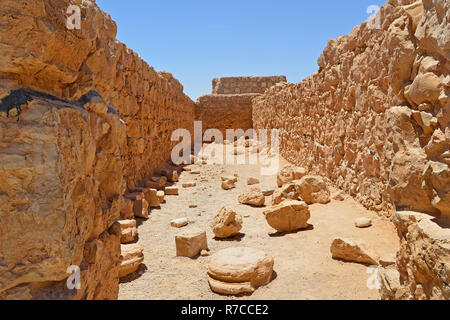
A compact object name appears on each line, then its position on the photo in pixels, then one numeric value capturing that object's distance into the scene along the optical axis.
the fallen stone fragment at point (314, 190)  5.22
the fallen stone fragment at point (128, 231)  4.06
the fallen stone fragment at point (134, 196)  5.23
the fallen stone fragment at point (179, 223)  4.90
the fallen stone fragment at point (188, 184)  7.60
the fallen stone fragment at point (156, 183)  6.66
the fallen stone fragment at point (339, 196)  5.11
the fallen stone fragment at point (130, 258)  3.22
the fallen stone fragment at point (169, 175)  7.90
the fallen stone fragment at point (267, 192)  6.52
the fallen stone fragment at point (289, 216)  4.32
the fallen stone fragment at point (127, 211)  4.77
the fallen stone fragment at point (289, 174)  6.65
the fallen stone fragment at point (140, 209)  5.15
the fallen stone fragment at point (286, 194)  5.44
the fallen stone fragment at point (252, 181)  7.58
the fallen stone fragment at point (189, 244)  3.75
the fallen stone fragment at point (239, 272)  2.90
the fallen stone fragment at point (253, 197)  5.84
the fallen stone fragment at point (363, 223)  3.95
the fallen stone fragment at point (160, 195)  6.00
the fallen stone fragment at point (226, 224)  4.29
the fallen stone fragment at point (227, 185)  7.40
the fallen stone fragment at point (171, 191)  6.85
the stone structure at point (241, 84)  18.36
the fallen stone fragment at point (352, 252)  3.21
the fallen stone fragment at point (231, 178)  7.61
